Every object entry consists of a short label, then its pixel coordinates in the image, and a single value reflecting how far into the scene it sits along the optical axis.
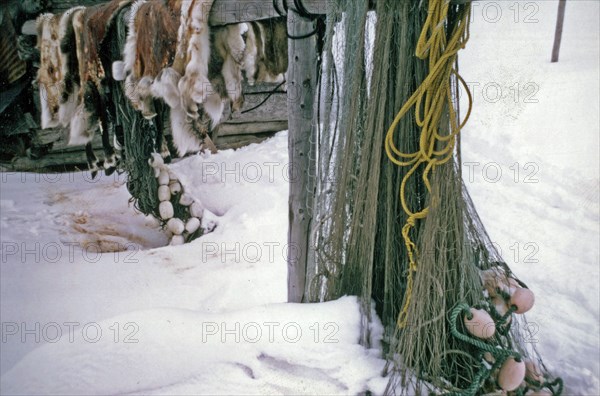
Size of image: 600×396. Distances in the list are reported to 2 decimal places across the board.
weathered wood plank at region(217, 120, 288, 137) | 4.58
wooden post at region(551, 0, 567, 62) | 4.68
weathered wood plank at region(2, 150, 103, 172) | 3.87
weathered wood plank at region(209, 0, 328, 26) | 1.56
